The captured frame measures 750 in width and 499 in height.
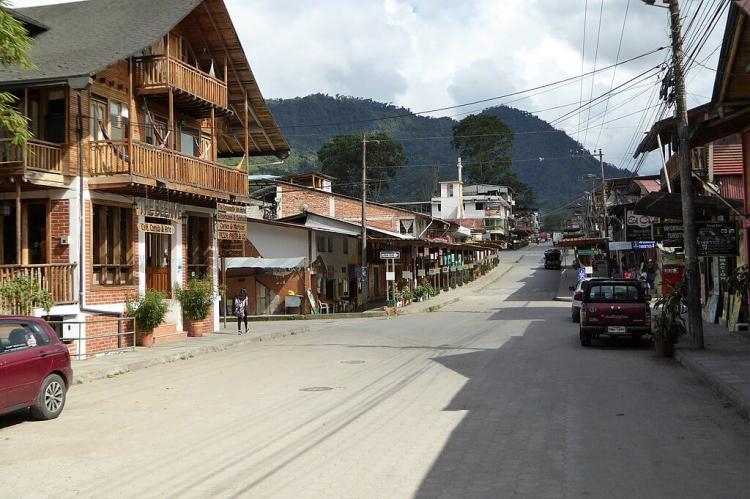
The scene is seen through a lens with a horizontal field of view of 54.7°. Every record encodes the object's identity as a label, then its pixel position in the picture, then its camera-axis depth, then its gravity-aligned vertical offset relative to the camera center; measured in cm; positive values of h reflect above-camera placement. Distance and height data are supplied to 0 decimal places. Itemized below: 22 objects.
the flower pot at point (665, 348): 1727 -216
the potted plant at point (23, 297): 1627 -54
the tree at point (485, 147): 13900 +2265
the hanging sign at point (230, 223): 2633 +168
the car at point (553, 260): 7612 +3
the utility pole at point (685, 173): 1752 +204
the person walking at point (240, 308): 2533 -139
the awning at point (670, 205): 2067 +157
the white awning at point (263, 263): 3469 +23
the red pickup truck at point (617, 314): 1922 -149
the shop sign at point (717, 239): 1856 +45
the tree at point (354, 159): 11831 +1753
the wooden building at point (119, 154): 1867 +325
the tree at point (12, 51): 1093 +349
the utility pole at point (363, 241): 4084 +136
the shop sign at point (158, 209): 2128 +186
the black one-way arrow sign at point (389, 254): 3894 +55
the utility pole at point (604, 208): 5622 +394
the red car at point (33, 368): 994 -138
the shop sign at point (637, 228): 4307 +192
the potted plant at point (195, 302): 2348 -107
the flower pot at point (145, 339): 2072 -197
